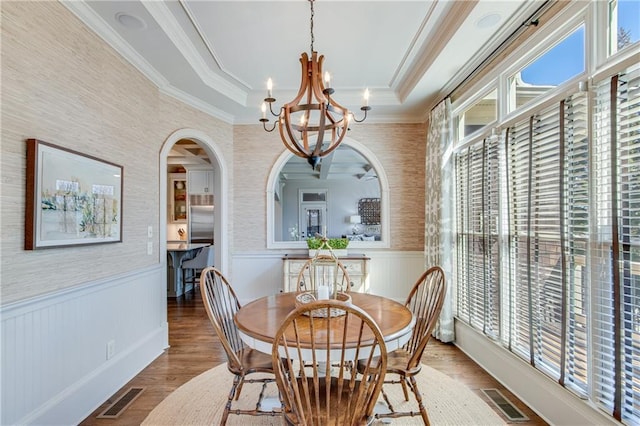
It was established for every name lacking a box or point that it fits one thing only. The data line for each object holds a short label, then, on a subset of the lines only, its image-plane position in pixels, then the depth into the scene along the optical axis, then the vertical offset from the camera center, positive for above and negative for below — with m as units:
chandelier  1.90 +0.70
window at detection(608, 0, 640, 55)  1.56 +1.03
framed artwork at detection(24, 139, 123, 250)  1.84 +0.13
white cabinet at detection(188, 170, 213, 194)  6.78 +0.83
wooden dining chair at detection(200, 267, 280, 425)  1.83 -0.88
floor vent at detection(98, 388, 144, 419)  2.21 -1.42
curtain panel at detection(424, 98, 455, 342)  3.43 +0.16
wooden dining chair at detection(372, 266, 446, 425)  1.86 -0.88
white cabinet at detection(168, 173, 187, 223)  6.98 +0.45
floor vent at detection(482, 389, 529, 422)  2.13 -1.39
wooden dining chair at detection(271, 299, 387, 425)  1.30 -0.69
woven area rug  2.10 -1.39
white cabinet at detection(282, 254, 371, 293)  4.04 -0.69
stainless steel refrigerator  6.69 -0.12
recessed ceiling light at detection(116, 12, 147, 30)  2.22 +1.47
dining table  1.60 -0.61
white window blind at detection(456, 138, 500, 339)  2.74 -0.19
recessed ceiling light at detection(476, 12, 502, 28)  2.19 +1.45
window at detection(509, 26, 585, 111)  1.94 +1.05
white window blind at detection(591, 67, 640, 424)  1.52 -0.16
